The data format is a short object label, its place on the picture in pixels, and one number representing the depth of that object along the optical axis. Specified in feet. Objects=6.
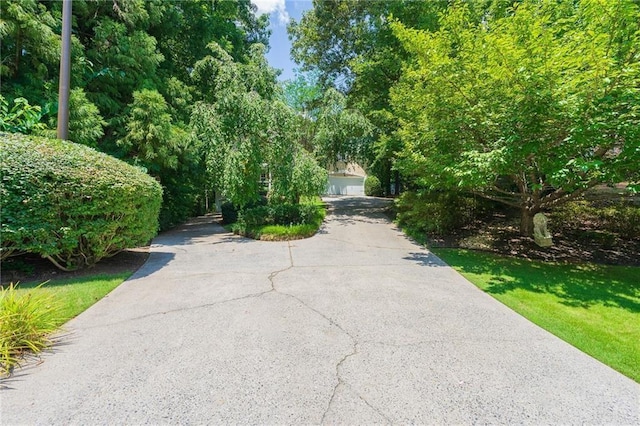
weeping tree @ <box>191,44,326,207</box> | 30.17
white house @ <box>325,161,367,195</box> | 115.85
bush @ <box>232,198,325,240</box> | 30.63
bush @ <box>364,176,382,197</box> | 98.46
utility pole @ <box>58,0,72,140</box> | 17.66
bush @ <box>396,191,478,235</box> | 31.32
